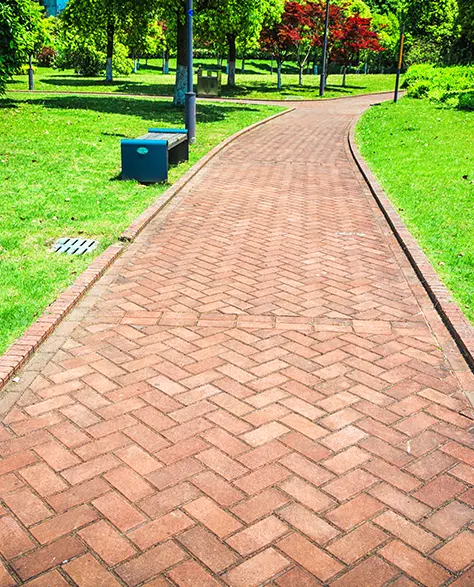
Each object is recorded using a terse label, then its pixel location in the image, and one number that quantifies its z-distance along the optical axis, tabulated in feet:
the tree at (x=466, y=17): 101.04
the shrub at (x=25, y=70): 119.14
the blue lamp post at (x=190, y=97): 44.47
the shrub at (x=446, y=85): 83.31
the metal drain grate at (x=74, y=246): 23.53
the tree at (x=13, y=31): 58.08
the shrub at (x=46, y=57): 162.02
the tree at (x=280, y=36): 119.24
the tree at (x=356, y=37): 124.67
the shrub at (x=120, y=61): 141.79
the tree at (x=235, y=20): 71.61
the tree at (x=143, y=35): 77.97
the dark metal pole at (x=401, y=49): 75.88
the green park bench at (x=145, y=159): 34.01
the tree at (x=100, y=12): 71.41
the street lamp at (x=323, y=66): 101.09
